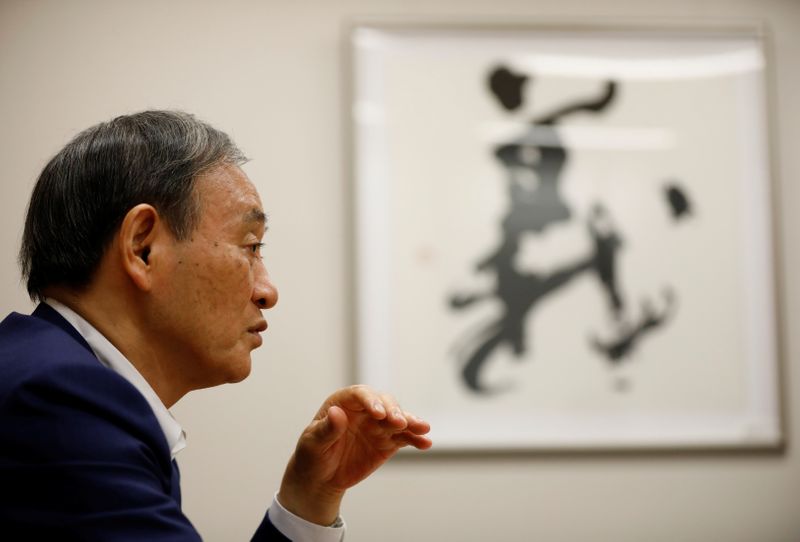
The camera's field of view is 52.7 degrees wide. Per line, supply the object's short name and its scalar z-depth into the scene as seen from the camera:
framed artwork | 2.23
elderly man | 0.88
